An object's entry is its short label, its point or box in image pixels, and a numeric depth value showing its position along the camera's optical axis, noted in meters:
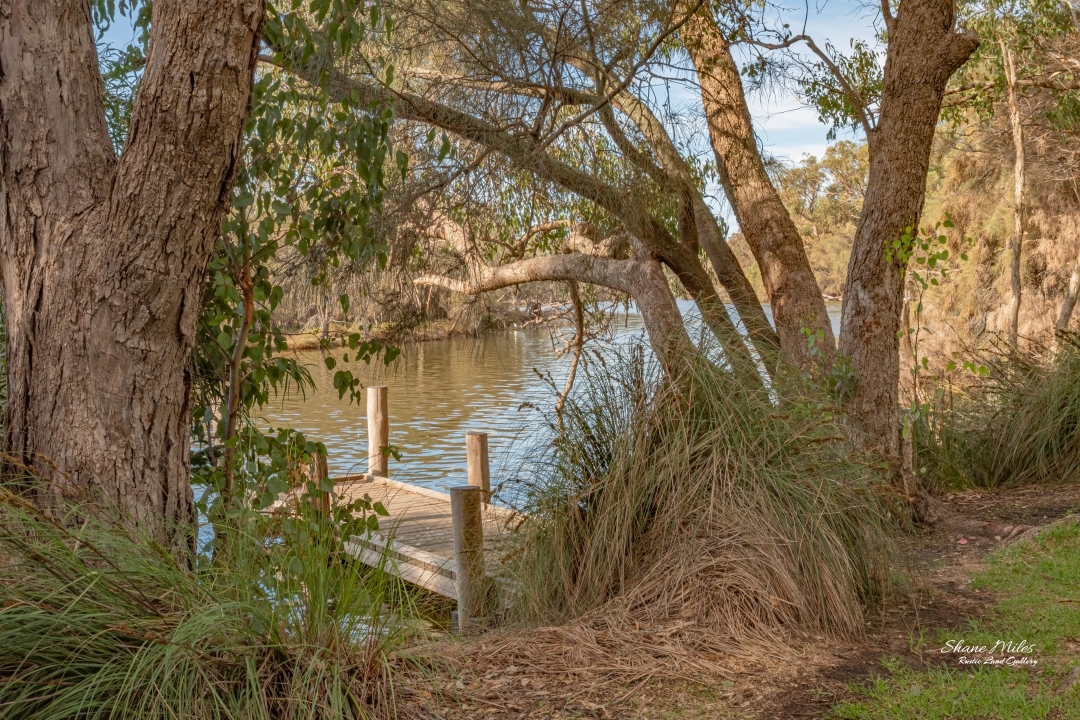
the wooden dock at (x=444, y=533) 5.48
